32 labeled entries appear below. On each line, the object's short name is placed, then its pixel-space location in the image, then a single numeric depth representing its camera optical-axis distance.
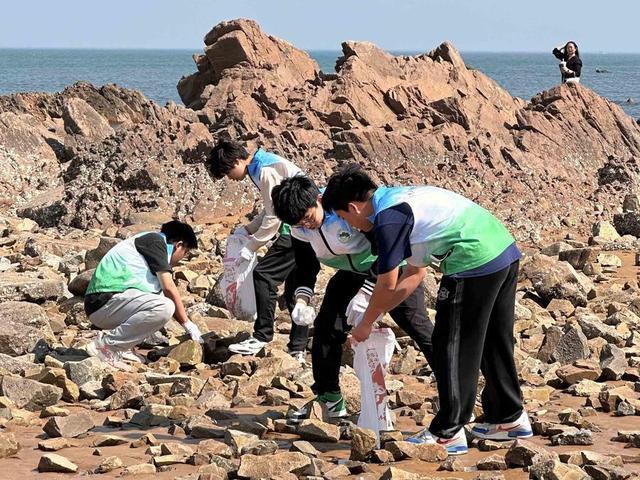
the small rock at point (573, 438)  12.52
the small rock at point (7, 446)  12.44
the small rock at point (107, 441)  12.91
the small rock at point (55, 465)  11.80
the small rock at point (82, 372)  15.77
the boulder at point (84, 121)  46.16
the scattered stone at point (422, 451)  12.00
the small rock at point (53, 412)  14.32
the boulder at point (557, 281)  22.75
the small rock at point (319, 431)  12.91
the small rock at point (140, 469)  11.67
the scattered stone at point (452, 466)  11.69
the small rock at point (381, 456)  11.98
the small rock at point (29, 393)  14.72
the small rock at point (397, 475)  10.71
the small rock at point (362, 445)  12.04
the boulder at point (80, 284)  20.87
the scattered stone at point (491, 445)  12.45
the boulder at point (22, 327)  17.39
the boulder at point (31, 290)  21.03
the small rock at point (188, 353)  17.23
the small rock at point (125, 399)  14.84
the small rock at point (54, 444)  12.81
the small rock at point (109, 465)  11.81
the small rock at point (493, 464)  11.55
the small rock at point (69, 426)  13.40
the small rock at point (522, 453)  11.49
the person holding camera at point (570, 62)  42.81
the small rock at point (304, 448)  12.26
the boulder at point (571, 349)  17.11
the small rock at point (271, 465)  11.24
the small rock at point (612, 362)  15.96
